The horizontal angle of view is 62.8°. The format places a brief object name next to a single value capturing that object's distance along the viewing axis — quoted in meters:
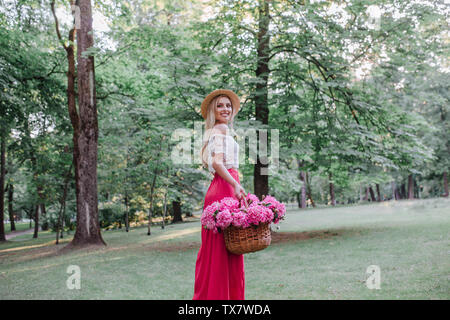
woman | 3.65
